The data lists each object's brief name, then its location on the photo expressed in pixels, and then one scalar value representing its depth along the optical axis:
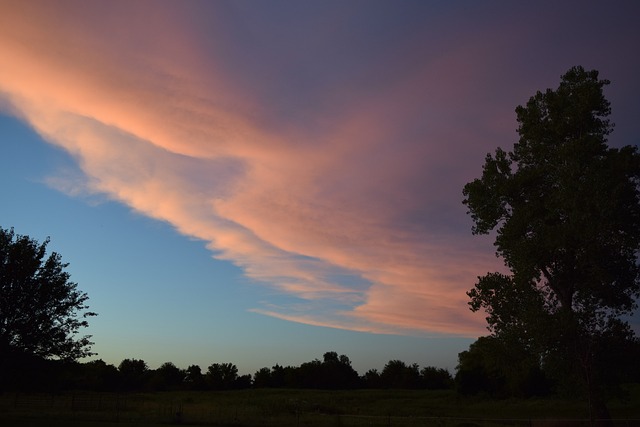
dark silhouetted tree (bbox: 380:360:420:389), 125.50
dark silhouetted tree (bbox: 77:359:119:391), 109.25
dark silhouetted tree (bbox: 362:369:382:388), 133.88
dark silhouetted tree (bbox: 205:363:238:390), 133.00
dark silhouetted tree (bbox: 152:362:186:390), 131.25
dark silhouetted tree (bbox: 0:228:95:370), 41.56
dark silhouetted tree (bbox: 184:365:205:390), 132.95
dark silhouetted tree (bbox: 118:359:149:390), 124.88
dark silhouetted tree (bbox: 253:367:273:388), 131.12
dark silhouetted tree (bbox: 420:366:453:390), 122.93
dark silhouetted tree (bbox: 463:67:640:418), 28.03
